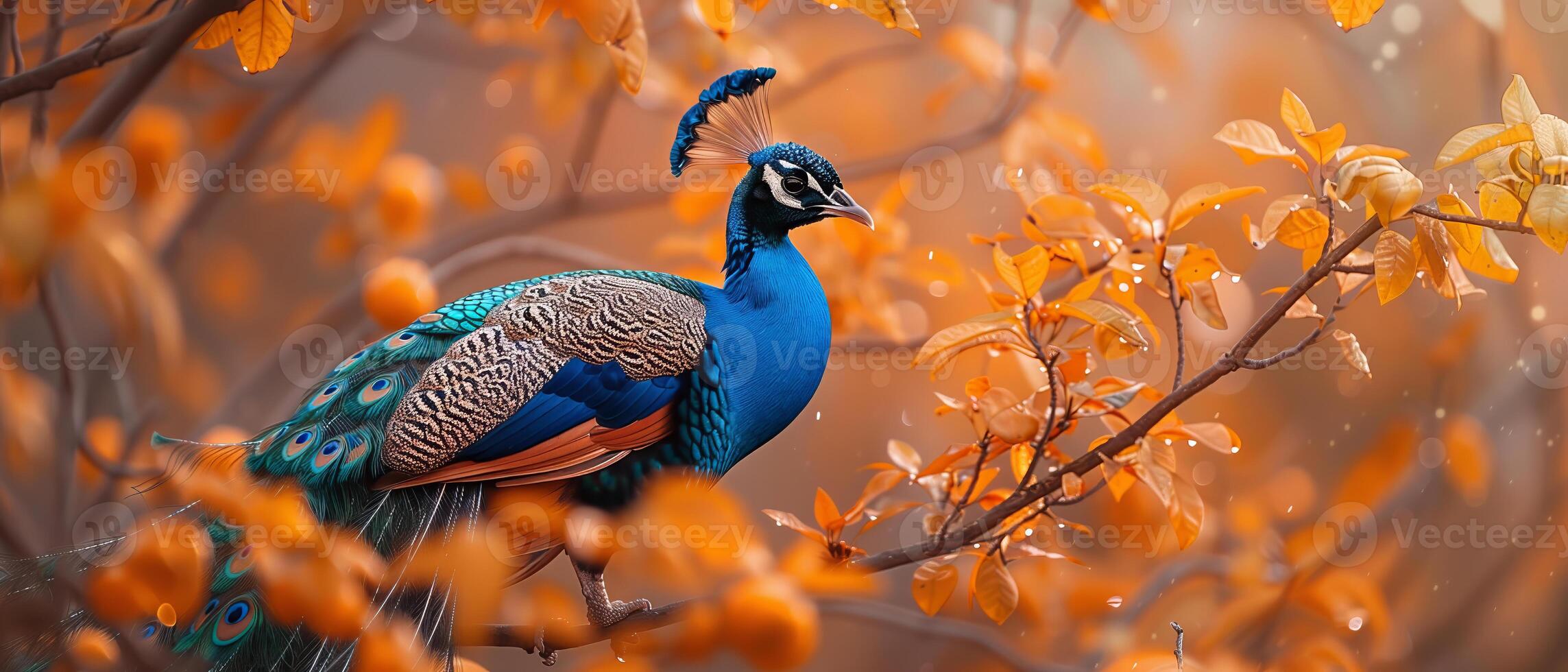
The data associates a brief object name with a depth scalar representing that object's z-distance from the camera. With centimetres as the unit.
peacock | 985
